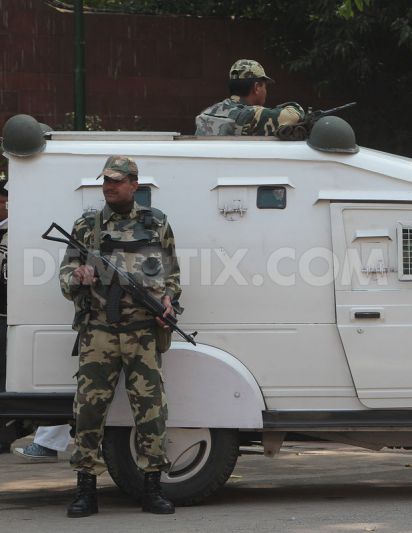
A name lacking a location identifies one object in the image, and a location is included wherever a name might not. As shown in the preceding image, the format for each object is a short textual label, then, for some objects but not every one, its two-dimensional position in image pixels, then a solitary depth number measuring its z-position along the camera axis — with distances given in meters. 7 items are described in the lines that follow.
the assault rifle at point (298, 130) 15.18
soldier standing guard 14.31
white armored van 14.72
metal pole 25.02
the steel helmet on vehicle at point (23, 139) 14.62
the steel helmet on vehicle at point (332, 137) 14.80
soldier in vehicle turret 15.85
